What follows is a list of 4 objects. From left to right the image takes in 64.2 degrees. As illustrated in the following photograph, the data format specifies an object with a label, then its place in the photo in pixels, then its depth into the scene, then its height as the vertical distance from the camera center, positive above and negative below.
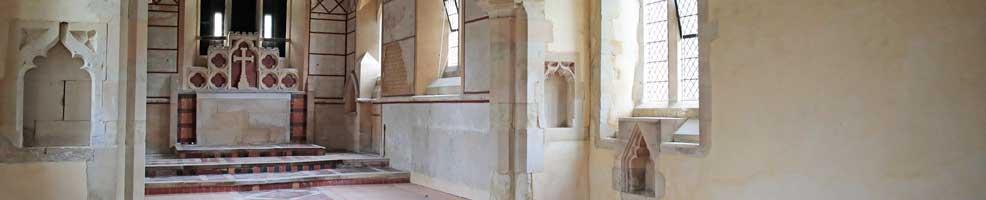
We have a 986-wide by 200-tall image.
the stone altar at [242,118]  11.92 -0.10
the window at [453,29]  9.62 +1.02
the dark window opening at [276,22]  12.45 +1.42
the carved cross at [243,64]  12.12 +0.73
